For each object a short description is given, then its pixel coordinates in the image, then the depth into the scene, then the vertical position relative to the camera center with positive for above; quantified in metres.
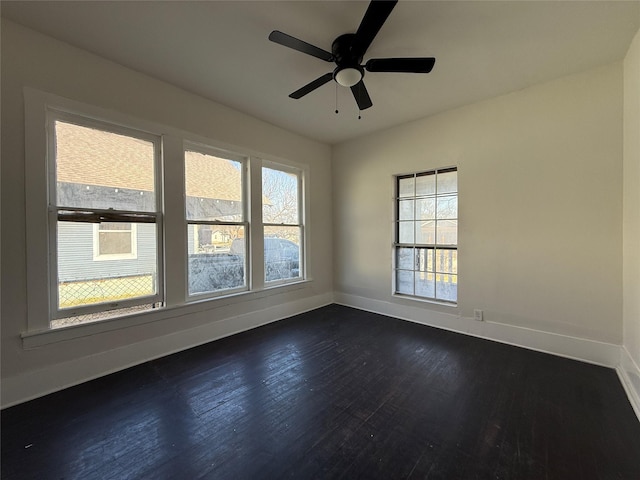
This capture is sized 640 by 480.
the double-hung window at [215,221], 3.10 +0.22
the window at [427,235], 3.53 +0.03
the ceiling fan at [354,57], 1.73 +1.37
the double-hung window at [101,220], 2.26 +0.18
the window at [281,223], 3.90 +0.23
